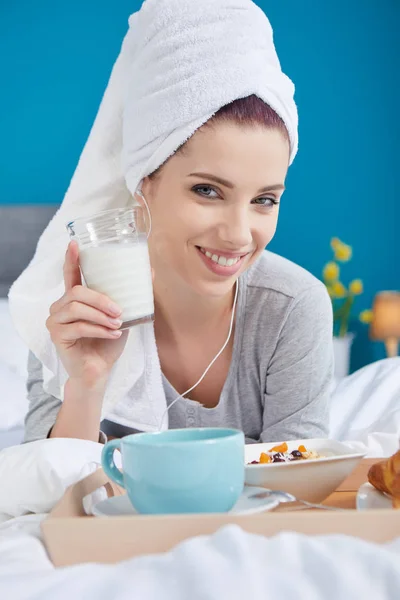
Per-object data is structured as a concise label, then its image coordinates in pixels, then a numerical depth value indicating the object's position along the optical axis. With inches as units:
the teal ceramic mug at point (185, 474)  24.4
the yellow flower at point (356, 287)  152.9
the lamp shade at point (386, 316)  142.7
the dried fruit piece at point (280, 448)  36.7
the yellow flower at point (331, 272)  151.5
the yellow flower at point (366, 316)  154.2
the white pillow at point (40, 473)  33.5
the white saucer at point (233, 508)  25.8
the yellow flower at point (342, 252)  150.7
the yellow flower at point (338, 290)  150.1
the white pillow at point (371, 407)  56.8
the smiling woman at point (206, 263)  50.5
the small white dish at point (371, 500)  28.7
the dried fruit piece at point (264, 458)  34.2
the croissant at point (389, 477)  28.1
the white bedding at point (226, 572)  19.4
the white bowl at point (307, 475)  30.0
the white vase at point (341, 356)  143.6
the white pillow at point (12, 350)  102.7
